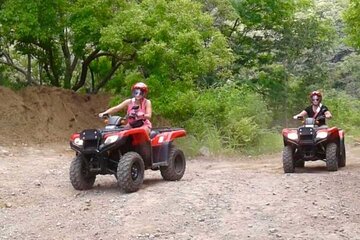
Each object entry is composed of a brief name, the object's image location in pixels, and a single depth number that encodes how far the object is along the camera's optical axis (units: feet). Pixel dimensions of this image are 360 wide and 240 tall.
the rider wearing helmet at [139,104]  32.19
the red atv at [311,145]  36.96
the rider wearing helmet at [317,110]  39.09
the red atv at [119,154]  29.17
